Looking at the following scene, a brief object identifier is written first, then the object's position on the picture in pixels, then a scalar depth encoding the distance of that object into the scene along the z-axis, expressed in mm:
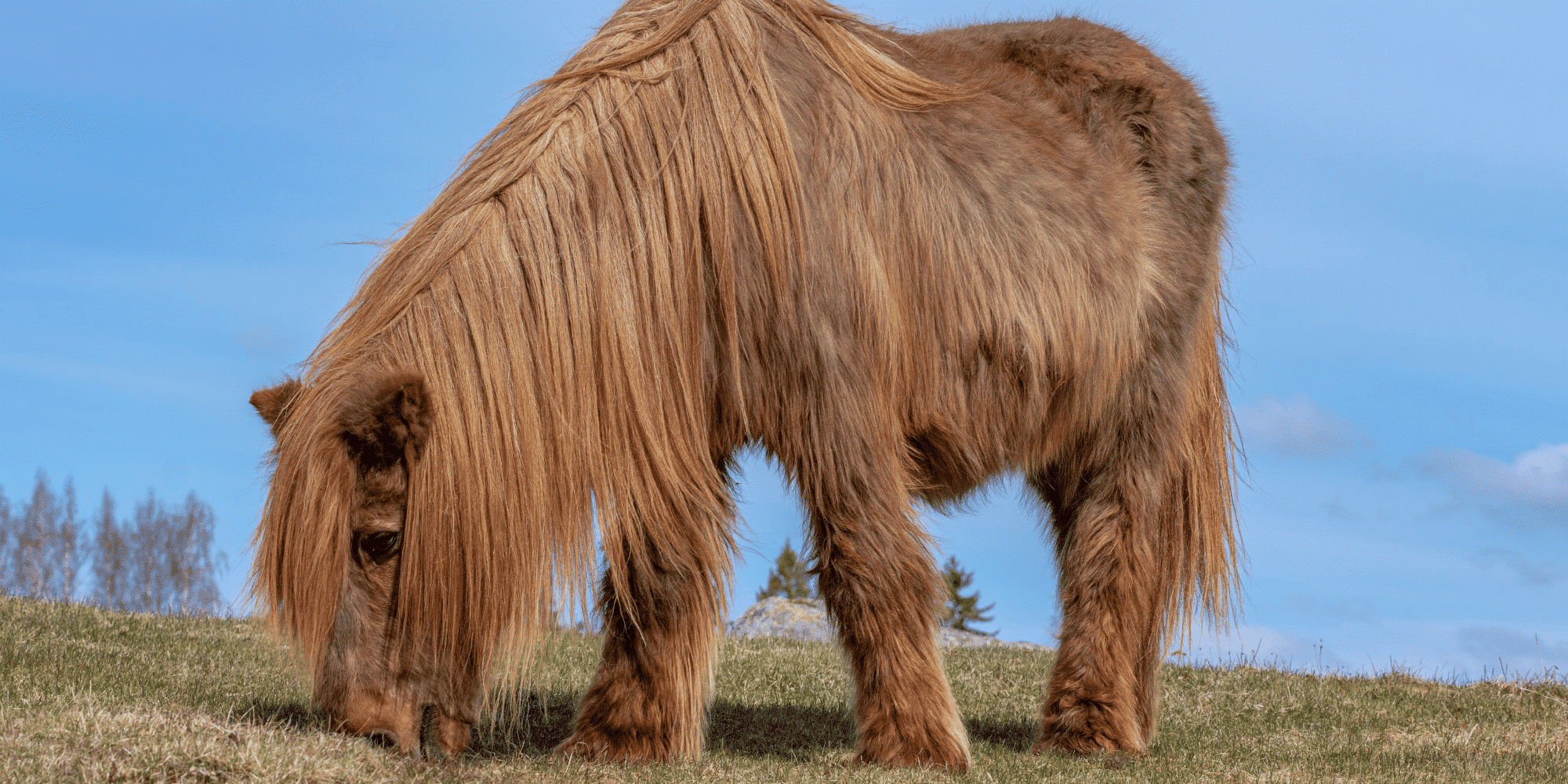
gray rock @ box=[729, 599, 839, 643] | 12727
